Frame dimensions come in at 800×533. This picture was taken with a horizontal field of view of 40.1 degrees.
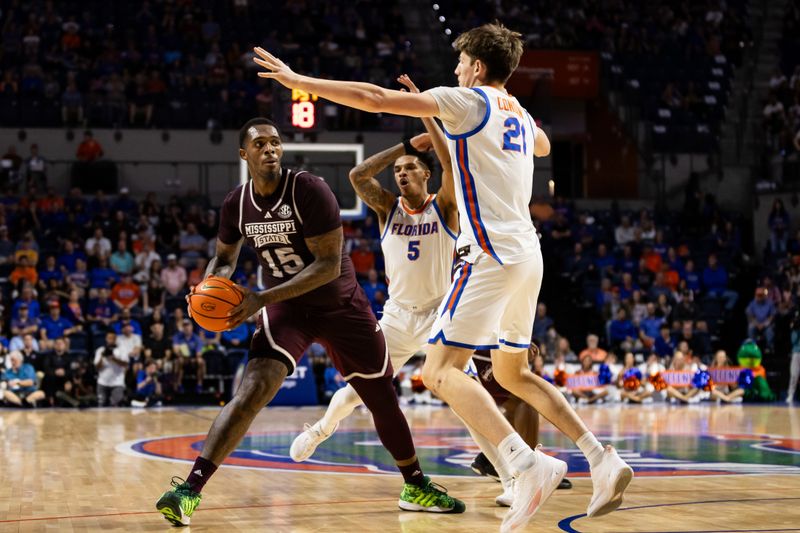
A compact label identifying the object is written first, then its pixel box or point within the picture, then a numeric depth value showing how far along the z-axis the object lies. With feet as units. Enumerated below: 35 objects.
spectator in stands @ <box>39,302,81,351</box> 57.36
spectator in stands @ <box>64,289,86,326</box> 58.65
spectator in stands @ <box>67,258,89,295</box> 61.46
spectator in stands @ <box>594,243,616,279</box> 71.51
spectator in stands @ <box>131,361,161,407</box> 55.93
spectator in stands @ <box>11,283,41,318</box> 57.47
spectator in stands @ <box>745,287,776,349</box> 67.21
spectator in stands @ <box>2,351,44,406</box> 53.47
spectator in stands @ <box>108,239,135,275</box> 63.72
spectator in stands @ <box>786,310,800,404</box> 61.31
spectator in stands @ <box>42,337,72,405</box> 55.01
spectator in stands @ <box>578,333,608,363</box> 61.46
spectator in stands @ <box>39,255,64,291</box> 61.21
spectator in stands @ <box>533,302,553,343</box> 63.82
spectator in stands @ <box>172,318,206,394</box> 57.21
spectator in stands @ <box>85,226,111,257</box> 63.82
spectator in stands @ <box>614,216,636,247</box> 76.13
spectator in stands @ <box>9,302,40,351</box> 55.93
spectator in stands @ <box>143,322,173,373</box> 57.00
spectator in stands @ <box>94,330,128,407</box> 55.36
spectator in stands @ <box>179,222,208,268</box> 66.08
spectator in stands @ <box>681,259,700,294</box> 72.18
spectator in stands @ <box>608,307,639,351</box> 65.36
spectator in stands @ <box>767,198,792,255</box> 75.51
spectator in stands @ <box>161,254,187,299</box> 62.49
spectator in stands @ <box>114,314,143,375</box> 56.44
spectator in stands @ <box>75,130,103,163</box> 73.46
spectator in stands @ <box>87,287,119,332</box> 58.85
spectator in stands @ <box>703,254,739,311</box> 72.02
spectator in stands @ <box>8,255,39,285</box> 60.59
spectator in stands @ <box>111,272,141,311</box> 61.00
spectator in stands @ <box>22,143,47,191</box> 71.41
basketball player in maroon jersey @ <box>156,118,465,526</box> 19.45
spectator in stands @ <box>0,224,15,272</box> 63.05
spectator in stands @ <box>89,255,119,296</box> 61.93
